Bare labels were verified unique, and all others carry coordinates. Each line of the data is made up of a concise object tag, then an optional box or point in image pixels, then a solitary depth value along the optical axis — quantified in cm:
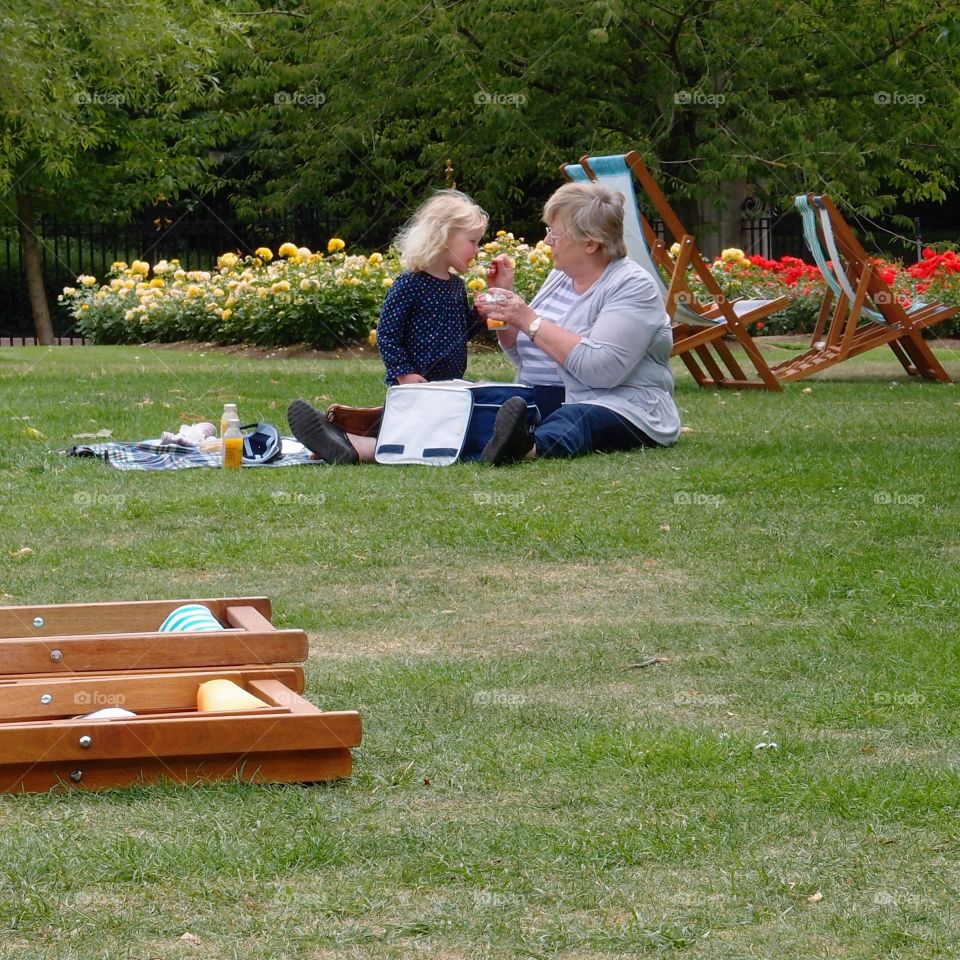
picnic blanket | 1407
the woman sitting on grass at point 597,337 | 1421
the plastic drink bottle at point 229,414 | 1363
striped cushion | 750
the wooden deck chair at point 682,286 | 1933
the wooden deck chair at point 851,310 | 2130
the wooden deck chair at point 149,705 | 579
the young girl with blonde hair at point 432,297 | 1461
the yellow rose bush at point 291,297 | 2791
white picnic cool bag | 1394
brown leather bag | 1439
